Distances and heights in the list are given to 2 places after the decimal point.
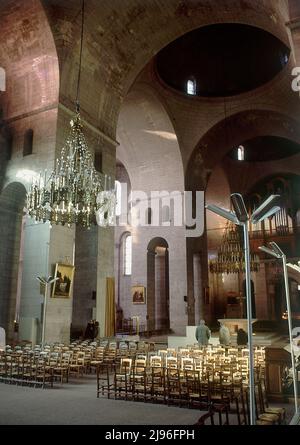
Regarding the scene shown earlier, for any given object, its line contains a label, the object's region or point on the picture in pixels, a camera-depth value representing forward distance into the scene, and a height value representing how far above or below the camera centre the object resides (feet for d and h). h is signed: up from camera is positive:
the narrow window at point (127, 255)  90.07 +11.66
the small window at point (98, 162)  55.01 +20.24
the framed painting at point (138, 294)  72.28 +2.24
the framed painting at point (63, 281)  44.11 +2.89
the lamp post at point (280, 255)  19.88 +3.16
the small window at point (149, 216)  75.77 +17.48
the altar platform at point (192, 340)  54.34 -4.84
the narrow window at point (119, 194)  90.54 +26.27
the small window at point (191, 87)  74.43 +41.67
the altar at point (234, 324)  66.64 -3.03
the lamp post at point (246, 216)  13.28 +3.82
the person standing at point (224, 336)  47.20 -3.56
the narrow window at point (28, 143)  50.70 +21.27
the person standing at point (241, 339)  46.80 -3.90
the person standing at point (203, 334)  41.37 -2.92
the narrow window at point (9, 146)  52.60 +21.45
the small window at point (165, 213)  73.86 +17.52
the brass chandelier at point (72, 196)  34.09 +9.73
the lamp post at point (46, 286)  40.65 +2.07
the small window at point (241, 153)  93.97 +36.68
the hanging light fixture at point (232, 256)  62.64 +8.05
